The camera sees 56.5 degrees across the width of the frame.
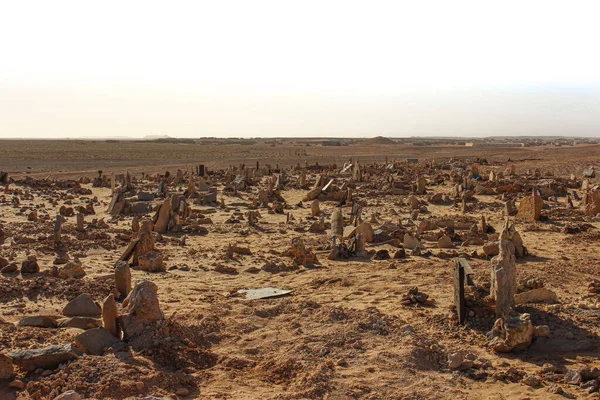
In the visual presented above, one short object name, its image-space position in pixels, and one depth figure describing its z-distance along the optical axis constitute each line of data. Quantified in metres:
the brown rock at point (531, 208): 14.12
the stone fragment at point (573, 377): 5.19
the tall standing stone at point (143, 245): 9.80
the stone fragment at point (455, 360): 5.67
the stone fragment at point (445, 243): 11.15
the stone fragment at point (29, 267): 8.71
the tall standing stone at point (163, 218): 13.09
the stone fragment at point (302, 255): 9.83
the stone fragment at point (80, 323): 6.40
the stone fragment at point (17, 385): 5.05
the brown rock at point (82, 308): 6.95
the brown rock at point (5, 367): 5.16
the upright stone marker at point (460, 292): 6.63
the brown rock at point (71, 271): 8.43
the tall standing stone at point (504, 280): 6.66
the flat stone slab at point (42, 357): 5.34
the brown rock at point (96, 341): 5.66
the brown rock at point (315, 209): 15.84
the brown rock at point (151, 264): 9.38
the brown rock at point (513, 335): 5.96
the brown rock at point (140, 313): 6.02
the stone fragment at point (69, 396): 4.61
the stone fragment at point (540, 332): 6.15
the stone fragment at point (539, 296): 7.11
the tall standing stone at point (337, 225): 12.48
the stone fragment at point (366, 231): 11.73
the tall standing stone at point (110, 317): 6.06
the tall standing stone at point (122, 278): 7.70
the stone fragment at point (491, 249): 10.12
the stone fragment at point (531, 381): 5.28
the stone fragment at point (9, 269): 8.73
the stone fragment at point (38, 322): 6.43
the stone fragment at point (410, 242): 11.15
